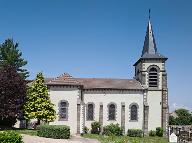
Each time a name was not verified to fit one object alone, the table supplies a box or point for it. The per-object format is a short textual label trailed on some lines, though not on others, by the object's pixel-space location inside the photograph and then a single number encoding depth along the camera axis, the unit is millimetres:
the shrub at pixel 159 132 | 44188
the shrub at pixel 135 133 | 43656
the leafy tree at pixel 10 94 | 36156
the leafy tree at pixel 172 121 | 71288
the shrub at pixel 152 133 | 44375
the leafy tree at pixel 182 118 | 72250
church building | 44625
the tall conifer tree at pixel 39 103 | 38844
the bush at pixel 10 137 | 21484
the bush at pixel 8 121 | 38869
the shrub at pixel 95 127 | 43844
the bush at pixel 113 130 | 43156
